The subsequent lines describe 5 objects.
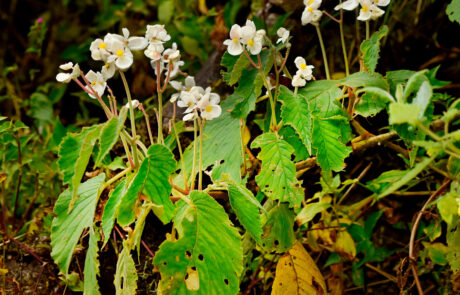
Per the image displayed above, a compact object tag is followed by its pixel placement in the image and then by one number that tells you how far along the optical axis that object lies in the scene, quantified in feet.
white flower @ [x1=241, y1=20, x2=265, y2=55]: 3.98
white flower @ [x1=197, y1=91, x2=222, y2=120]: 4.01
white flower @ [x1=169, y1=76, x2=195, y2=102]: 4.25
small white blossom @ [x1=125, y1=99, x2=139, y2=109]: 4.09
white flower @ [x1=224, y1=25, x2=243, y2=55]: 4.01
